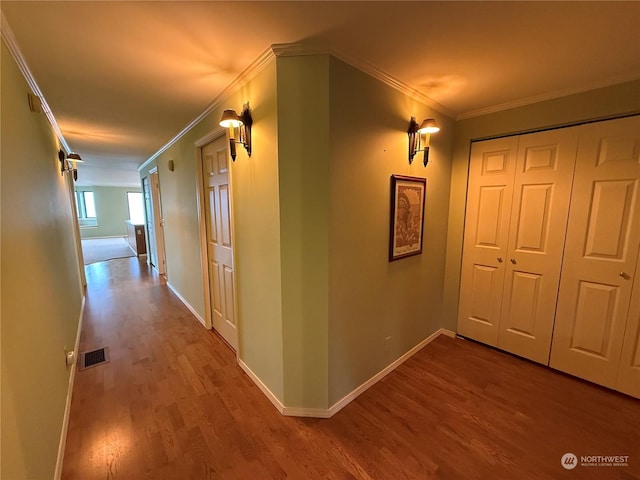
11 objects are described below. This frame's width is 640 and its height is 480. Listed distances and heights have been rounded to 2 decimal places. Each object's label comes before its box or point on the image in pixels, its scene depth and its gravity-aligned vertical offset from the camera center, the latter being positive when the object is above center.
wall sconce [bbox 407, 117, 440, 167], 1.96 +0.55
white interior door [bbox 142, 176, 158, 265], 5.21 -0.34
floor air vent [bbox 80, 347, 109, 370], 2.37 -1.44
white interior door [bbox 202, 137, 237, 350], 2.45 -0.32
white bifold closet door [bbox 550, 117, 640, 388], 1.87 -0.35
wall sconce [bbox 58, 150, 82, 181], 2.97 +0.55
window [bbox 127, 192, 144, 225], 10.89 -0.03
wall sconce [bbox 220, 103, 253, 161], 1.72 +0.56
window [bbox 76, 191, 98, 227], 10.07 -0.14
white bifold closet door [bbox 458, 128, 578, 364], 2.16 -0.30
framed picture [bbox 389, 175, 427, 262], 2.04 -0.09
